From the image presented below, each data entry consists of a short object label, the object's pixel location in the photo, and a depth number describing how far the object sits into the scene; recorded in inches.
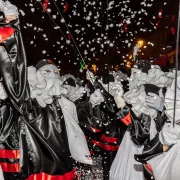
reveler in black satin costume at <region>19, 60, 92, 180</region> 84.0
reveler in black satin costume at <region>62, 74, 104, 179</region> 115.6
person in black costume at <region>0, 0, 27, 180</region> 73.3
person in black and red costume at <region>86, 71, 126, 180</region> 112.6
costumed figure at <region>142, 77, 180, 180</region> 56.3
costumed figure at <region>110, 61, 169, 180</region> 77.5
